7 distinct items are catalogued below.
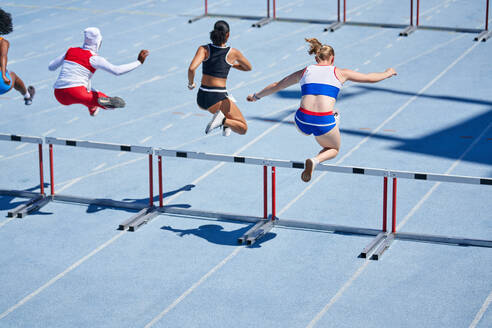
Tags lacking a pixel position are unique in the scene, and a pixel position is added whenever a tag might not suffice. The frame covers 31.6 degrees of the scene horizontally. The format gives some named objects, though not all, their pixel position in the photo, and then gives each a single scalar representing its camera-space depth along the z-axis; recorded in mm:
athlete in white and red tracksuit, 11695
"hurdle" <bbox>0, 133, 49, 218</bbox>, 12664
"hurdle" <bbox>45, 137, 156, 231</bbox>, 12297
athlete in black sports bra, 11461
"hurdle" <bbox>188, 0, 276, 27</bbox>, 25750
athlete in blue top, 12125
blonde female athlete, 10266
